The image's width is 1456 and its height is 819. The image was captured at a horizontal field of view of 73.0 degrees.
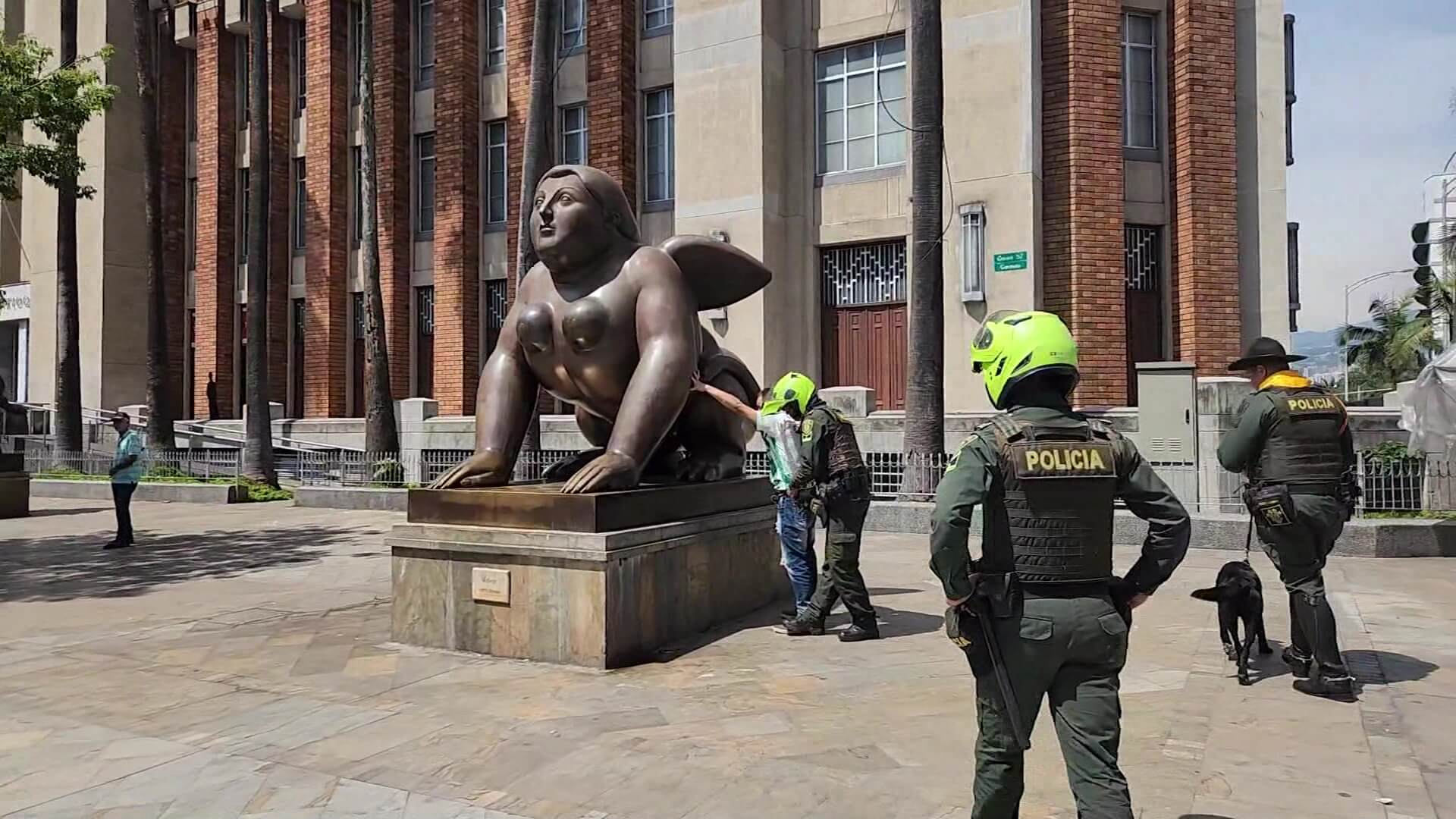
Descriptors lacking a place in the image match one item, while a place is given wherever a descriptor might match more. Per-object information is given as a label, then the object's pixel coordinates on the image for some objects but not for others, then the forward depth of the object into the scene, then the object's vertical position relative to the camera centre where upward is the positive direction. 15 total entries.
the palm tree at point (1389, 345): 34.44 +2.05
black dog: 5.39 -1.11
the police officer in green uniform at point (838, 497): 6.13 -0.57
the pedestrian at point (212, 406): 23.16 +0.18
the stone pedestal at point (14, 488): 14.74 -1.07
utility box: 12.08 -0.20
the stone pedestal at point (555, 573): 5.59 -0.98
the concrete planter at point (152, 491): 16.73 -1.37
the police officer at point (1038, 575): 2.91 -0.52
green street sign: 14.50 +2.10
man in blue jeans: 6.35 -0.76
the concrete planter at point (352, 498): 15.54 -1.38
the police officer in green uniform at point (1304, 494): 5.02 -0.49
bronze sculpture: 6.03 +0.45
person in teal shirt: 11.11 -0.68
